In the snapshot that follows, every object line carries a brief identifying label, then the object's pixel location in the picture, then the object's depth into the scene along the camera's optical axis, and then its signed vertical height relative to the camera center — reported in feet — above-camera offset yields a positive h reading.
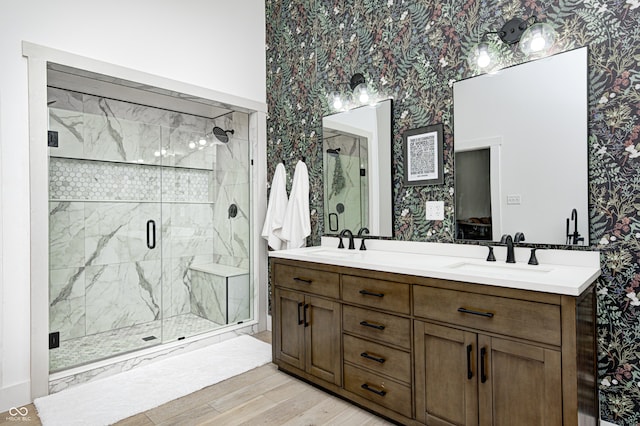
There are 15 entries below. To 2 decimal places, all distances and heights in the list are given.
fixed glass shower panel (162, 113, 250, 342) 12.01 -0.19
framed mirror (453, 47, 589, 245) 6.10 +1.08
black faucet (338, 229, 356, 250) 9.47 -0.59
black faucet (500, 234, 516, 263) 6.59 -0.72
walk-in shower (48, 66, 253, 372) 10.03 -0.08
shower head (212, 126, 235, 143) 12.32 +2.75
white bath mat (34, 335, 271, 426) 7.10 -3.83
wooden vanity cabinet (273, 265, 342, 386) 7.51 -2.44
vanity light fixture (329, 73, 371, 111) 9.28 +3.16
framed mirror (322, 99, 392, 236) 8.84 +1.13
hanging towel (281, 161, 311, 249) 10.62 +0.08
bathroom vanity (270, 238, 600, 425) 4.80 -1.94
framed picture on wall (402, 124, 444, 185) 7.83 +1.26
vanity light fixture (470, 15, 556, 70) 6.38 +3.13
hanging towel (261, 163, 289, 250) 11.11 +0.12
